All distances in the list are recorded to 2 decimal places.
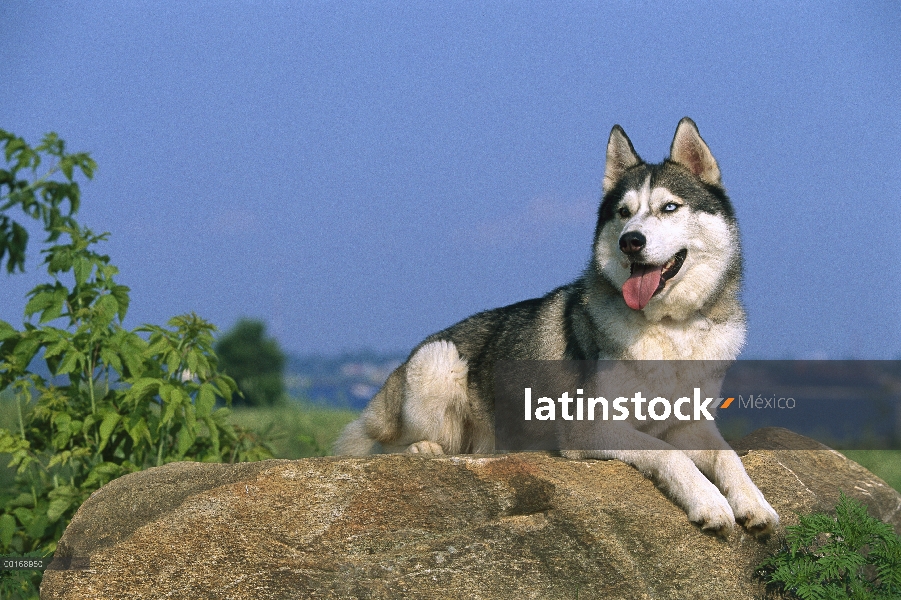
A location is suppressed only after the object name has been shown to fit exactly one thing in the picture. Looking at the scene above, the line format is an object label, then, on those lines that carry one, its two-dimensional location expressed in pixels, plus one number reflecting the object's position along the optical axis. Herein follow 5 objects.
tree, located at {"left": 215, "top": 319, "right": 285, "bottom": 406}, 17.14
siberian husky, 4.79
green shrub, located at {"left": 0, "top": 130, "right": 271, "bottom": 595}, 5.88
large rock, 4.05
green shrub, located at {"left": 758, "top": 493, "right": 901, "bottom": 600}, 4.30
